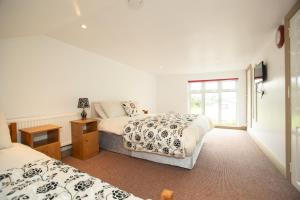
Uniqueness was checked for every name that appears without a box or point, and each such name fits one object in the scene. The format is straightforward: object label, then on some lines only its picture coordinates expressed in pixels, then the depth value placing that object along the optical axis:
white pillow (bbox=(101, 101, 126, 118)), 3.46
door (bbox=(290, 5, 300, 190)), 1.73
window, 5.79
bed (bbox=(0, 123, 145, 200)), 0.95
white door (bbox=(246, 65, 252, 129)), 4.55
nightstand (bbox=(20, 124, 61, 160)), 2.20
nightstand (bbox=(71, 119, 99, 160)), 2.79
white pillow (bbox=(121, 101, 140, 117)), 3.88
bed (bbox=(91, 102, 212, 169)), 2.26
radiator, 2.36
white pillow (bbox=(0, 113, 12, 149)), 1.78
